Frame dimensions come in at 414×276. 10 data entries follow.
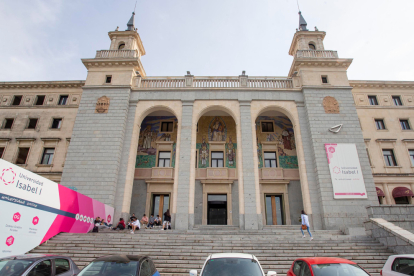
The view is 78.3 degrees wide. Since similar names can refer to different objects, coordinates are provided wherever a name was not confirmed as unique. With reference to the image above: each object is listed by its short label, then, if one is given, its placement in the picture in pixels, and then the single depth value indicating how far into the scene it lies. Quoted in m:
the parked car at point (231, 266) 5.34
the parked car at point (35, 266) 5.57
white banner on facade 17.56
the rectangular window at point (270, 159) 22.25
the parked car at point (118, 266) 5.43
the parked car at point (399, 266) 6.36
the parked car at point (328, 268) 5.83
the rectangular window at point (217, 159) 22.23
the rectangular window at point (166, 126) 23.56
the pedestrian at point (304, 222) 13.36
